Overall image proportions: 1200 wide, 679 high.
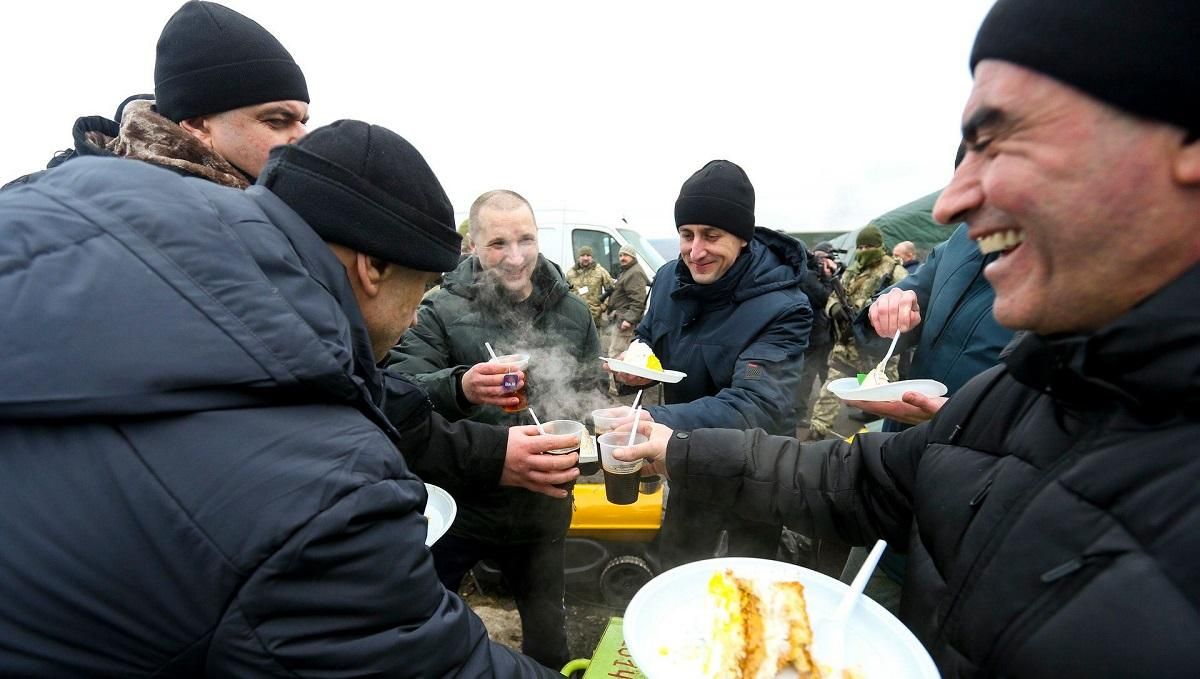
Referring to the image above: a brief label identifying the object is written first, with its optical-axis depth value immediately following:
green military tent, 19.27
